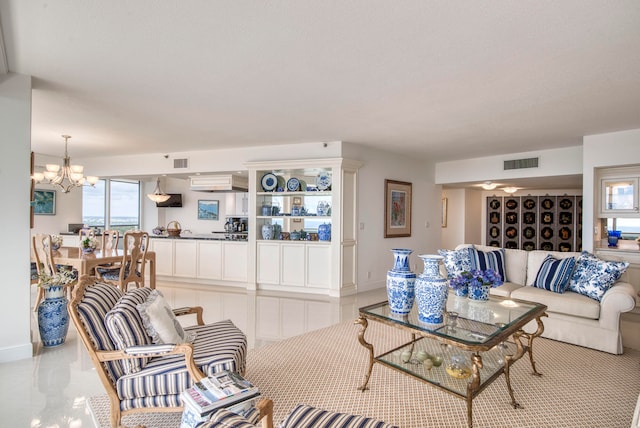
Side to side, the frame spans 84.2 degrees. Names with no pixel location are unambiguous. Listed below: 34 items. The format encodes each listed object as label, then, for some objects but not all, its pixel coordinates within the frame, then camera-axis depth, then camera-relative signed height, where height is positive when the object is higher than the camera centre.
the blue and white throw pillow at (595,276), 3.51 -0.58
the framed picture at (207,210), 8.96 +0.10
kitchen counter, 6.58 -0.45
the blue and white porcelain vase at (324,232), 5.93 -0.28
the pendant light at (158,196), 7.83 +0.38
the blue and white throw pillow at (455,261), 4.38 -0.55
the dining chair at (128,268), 4.96 -0.80
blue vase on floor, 3.38 -1.01
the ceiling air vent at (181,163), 6.91 +0.99
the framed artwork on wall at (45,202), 7.19 +0.20
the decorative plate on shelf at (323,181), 6.01 +0.59
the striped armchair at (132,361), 1.90 -0.83
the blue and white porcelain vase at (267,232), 6.18 -0.30
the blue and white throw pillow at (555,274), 3.84 -0.62
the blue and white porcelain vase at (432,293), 2.48 -0.54
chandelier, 5.47 +0.60
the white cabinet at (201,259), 6.41 -0.85
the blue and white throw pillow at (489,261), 4.48 -0.55
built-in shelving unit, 5.73 -0.15
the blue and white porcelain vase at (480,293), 2.96 -0.64
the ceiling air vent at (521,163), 6.34 +1.00
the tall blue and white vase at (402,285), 2.61 -0.51
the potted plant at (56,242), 4.87 -0.42
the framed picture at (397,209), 6.55 +0.15
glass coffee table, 2.22 -0.89
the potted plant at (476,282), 2.90 -0.54
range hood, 6.95 +0.63
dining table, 4.52 -0.61
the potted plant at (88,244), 4.89 -0.44
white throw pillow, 2.06 -0.65
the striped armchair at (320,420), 1.43 -0.85
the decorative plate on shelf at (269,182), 6.24 +0.58
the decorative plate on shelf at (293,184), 6.17 +0.53
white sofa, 3.30 -0.92
